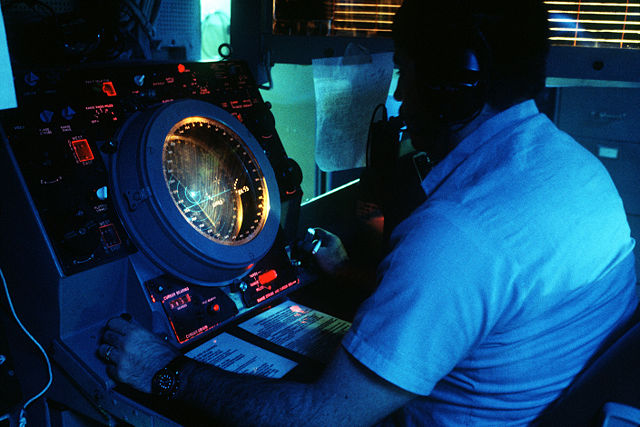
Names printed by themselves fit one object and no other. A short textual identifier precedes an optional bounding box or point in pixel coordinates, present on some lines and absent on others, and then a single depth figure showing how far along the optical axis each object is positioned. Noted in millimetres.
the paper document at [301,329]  1045
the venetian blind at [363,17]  1487
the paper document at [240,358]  962
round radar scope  1033
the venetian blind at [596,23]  1212
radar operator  736
